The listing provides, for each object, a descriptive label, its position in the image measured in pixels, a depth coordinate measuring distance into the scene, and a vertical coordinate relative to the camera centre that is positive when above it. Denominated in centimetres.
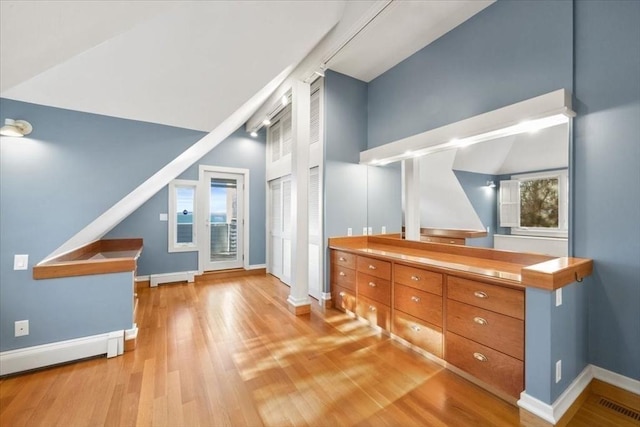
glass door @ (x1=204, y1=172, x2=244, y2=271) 527 -17
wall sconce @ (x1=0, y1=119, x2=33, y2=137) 188 +64
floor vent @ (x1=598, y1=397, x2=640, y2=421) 164 -130
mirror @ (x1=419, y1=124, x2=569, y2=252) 217 +41
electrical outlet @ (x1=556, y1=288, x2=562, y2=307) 158 -52
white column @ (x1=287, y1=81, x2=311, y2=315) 343 +26
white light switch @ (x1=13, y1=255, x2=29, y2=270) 208 -40
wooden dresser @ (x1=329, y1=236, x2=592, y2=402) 172 -75
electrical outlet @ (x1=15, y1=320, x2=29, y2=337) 210 -95
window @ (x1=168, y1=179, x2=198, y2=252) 487 -4
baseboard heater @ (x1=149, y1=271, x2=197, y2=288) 464 -121
